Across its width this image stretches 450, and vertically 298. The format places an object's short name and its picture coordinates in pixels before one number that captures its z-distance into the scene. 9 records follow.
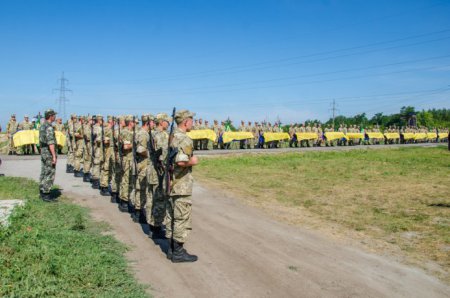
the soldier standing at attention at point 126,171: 9.05
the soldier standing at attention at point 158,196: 6.98
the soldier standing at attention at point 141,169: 8.08
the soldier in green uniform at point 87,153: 12.86
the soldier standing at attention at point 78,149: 13.61
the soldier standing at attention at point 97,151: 11.46
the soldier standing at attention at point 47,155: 9.46
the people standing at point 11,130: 21.56
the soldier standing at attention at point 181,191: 5.88
